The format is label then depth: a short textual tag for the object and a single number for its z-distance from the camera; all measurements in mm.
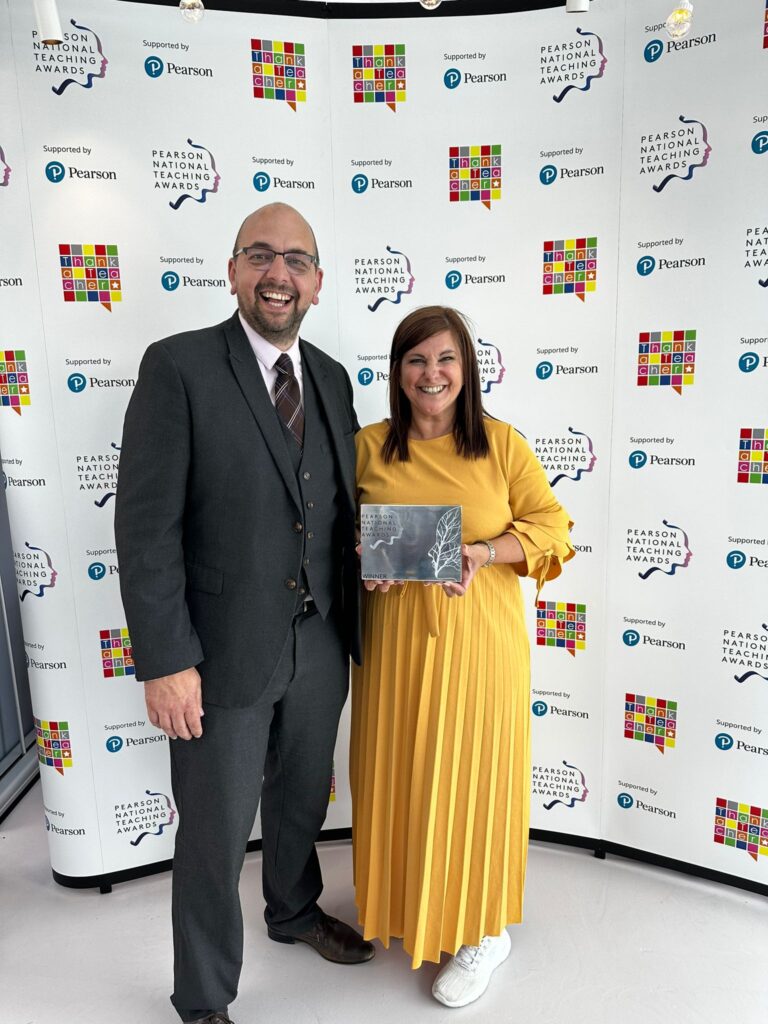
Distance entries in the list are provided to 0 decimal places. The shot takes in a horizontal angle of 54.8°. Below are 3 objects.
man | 1819
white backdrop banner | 2396
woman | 2041
